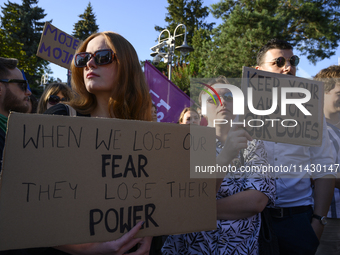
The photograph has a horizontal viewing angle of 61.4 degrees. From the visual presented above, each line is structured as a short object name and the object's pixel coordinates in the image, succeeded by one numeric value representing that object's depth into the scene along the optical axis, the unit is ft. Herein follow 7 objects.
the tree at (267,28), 54.70
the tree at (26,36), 51.82
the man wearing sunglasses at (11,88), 6.97
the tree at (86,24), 144.66
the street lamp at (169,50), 37.31
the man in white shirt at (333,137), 7.63
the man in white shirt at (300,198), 6.23
